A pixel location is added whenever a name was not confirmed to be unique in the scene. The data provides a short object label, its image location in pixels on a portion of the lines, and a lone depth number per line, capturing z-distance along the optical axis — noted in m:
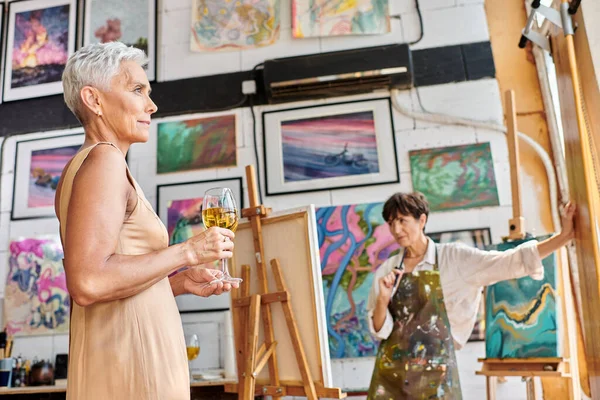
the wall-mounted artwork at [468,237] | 3.53
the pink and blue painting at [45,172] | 4.24
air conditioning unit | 3.83
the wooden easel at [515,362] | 2.64
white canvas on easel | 2.63
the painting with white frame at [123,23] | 4.43
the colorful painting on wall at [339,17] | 4.06
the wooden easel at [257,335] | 2.60
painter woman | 2.43
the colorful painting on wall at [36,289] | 3.97
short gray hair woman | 1.03
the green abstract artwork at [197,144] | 4.04
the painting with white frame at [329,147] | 3.80
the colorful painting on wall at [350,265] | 3.54
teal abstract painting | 2.74
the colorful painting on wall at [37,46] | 4.52
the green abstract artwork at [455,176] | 3.62
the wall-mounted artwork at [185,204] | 3.96
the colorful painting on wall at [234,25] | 4.22
